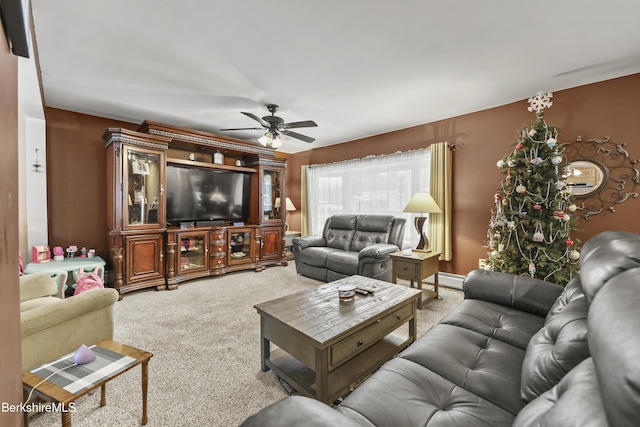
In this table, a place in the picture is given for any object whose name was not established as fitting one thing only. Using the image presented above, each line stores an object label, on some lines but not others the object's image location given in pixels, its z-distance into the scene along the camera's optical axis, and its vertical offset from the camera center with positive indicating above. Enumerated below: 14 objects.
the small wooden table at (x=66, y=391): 1.11 -0.78
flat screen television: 4.26 +0.24
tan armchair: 1.46 -0.71
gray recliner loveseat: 3.70 -0.62
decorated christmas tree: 2.69 -0.06
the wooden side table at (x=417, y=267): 3.25 -0.74
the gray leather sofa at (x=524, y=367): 0.55 -0.61
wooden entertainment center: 3.57 -0.07
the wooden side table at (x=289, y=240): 5.98 -0.71
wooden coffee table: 1.58 -0.84
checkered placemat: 1.22 -0.78
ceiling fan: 3.26 +0.99
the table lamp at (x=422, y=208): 3.52 +0.00
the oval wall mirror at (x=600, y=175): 2.77 +0.35
